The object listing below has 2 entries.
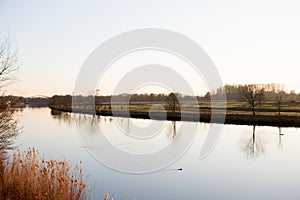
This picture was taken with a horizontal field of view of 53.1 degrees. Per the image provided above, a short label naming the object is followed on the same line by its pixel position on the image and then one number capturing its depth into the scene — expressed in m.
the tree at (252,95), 34.99
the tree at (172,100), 42.90
